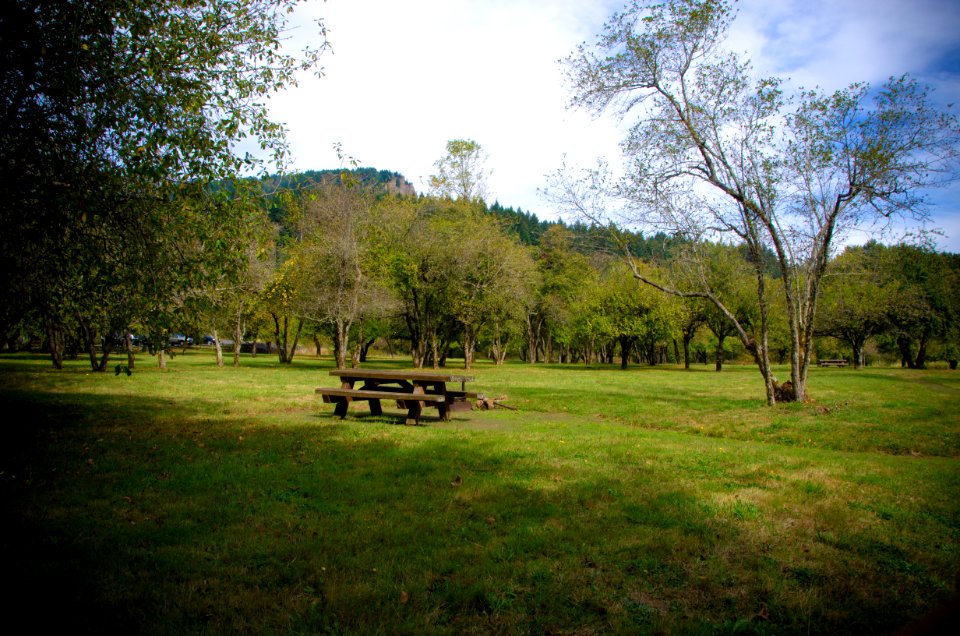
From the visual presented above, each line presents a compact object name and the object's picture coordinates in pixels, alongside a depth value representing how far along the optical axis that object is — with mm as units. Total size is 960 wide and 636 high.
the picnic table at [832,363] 59188
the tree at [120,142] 7176
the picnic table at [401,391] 11914
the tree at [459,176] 44812
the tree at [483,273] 37125
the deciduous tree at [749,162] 15156
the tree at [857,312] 45094
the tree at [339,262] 31125
